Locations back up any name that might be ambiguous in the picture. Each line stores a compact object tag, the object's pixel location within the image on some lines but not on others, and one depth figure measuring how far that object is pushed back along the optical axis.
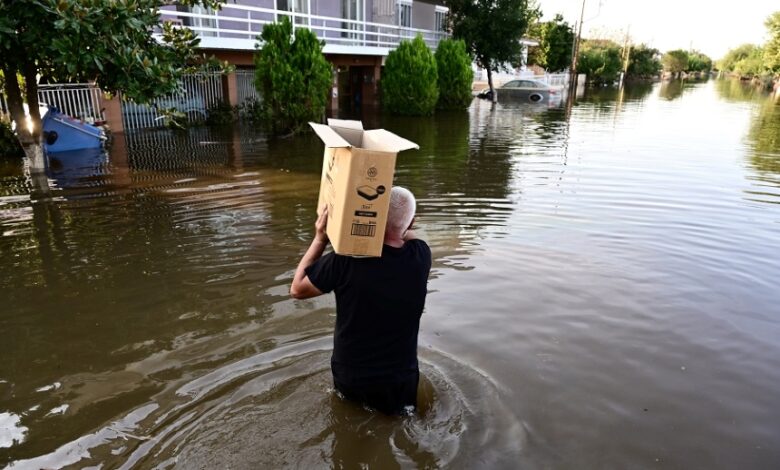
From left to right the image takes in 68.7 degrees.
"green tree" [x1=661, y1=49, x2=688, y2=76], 90.06
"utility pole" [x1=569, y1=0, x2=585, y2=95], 42.12
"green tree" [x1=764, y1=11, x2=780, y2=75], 51.06
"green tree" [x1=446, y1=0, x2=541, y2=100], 27.84
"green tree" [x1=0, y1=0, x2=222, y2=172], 6.55
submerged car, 32.68
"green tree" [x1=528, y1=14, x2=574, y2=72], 46.03
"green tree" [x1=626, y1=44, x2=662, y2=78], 71.31
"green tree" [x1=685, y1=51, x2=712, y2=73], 96.79
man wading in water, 2.69
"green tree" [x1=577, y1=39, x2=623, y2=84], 54.16
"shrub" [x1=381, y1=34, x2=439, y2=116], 22.00
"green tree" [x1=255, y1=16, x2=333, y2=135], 15.60
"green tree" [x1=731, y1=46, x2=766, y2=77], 67.56
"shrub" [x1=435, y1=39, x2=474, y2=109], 24.48
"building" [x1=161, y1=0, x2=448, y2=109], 17.15
